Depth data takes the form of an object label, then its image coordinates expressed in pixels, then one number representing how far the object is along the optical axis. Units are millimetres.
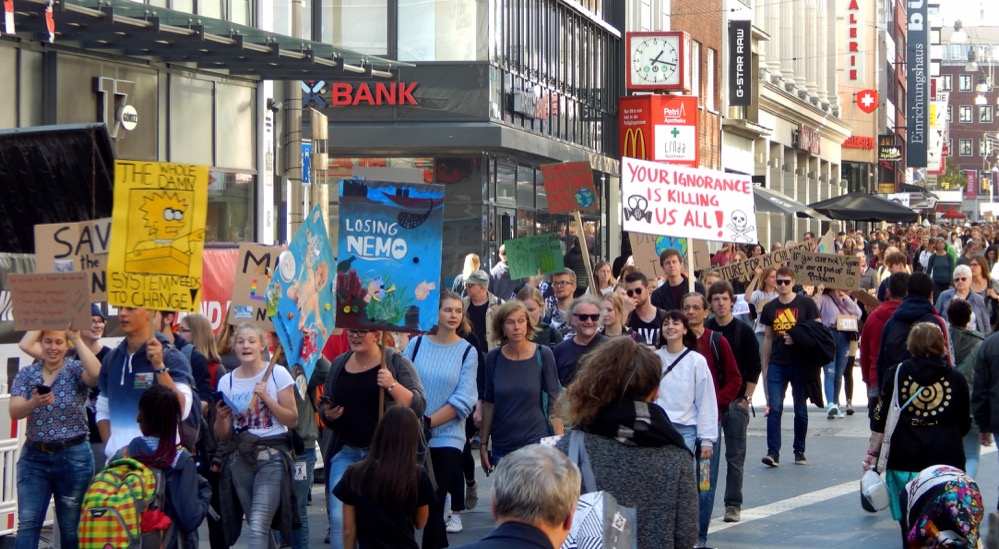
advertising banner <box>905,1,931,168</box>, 94312
